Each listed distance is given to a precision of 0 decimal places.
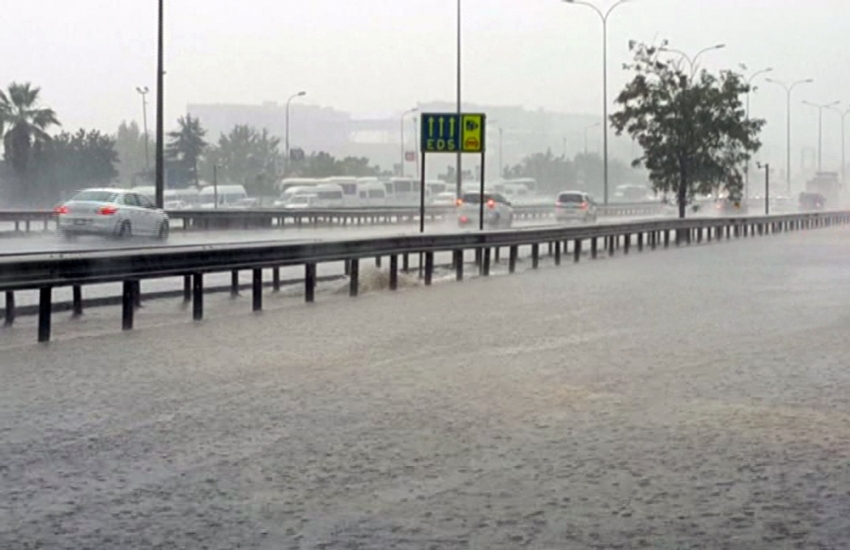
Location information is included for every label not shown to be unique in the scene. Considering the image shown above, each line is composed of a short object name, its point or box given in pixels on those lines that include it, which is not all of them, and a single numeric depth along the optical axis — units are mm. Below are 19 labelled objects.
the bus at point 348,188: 96131
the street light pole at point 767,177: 82306
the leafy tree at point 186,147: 94812
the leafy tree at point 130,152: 115062
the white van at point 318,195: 87062
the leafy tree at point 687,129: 67375
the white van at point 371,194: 98688
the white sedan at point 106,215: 39844
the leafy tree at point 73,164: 74062
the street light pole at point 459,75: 55041
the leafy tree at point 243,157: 122612
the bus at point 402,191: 105125
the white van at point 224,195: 82688
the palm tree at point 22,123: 73375
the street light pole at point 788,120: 108000
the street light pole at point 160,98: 40281
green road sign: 35719
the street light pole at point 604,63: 73188
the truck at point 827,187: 143375
